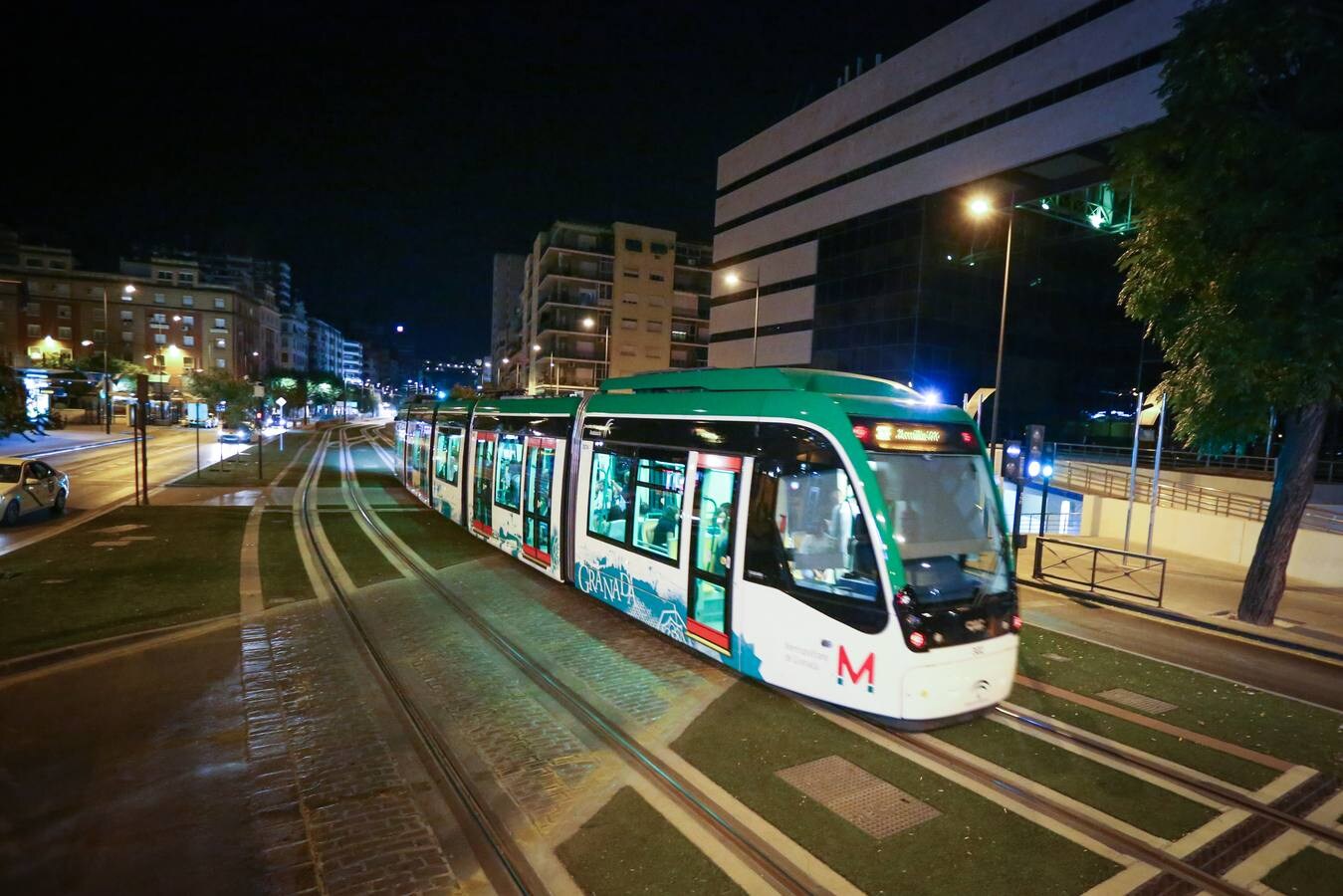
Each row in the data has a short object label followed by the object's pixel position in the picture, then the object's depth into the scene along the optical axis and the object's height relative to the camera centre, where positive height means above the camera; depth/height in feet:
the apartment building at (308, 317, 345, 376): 463.83 +34.14
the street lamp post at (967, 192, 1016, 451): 51.18 +16.68
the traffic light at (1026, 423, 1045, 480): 45.73 -1.34
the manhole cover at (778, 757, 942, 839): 15.65 -9.54
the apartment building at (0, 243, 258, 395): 241.35 +26.71
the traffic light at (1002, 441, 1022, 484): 45.75 -2.77
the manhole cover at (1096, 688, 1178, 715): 23.28 -9.77
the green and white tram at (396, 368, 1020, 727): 18.11 -3.91
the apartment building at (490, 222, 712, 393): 216.95 +35.63
